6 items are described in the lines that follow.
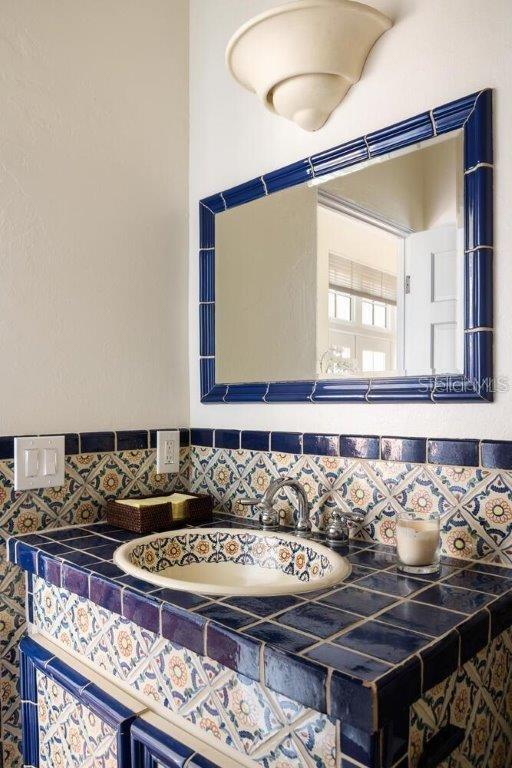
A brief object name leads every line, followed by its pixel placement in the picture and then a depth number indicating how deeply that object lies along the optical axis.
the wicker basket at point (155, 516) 1.32
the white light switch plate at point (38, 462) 1.30
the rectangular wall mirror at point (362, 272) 1.08
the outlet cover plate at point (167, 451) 1.59
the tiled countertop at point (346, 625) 0.66
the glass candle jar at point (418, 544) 1.01
